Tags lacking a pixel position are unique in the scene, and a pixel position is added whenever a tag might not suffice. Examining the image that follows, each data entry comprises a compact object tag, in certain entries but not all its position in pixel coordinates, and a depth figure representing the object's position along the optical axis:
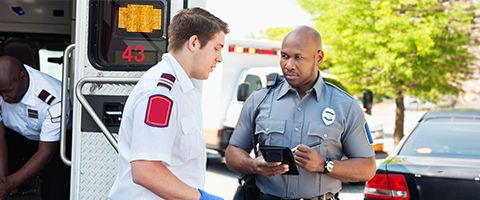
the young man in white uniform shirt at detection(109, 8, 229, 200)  2.21
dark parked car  4.36
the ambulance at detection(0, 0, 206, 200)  3.42
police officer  3.16
